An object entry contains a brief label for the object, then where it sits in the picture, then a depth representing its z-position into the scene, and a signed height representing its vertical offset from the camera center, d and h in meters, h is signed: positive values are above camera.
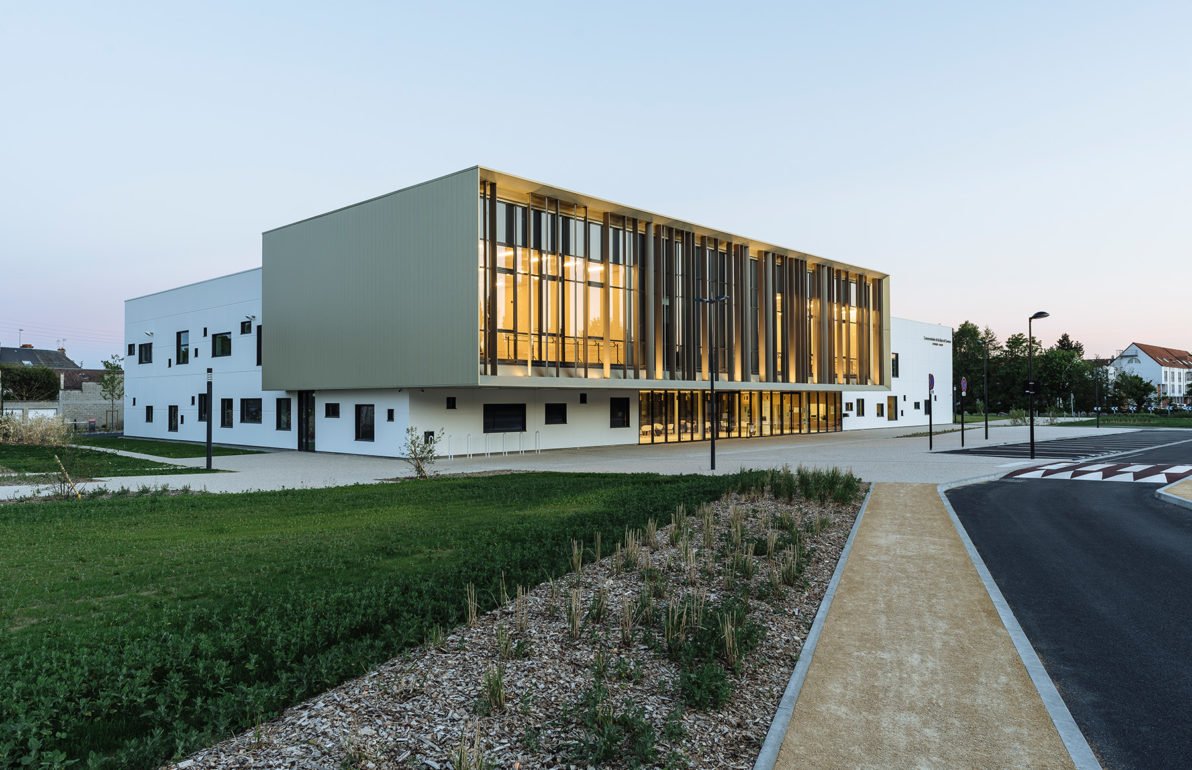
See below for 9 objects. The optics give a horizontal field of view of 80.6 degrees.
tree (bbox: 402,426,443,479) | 20.83 -1.61
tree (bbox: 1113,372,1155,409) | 100.89 +1.36
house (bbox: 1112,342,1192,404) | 134.38 +6.21
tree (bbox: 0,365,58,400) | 67.56 +2.18
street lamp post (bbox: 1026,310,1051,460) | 26.24 +2.87
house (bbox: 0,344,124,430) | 56.16 -0.33
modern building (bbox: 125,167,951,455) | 27.28 +3.43
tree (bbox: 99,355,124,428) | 59.29 +1.37
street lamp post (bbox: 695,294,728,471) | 36.88 +2.65
